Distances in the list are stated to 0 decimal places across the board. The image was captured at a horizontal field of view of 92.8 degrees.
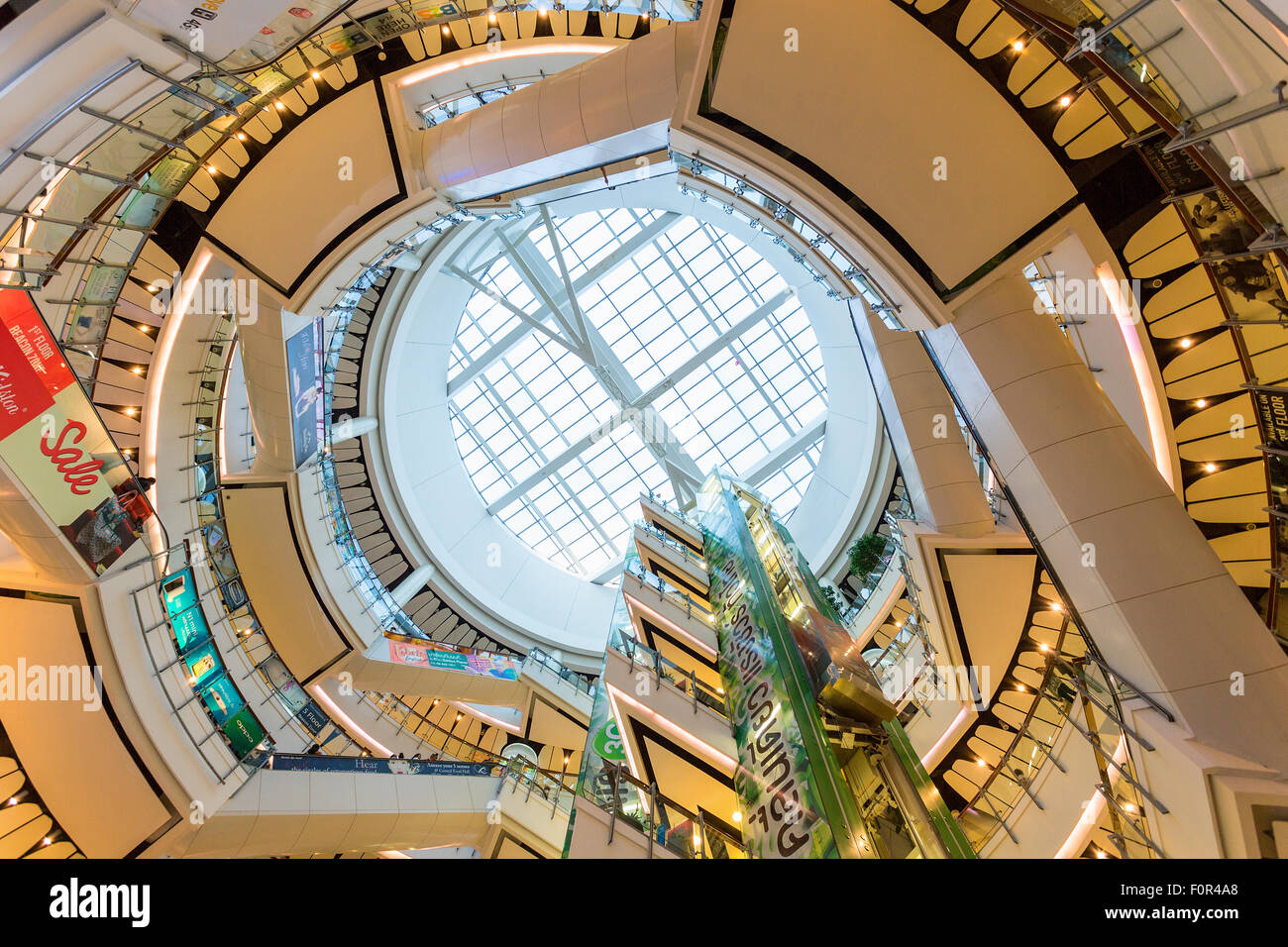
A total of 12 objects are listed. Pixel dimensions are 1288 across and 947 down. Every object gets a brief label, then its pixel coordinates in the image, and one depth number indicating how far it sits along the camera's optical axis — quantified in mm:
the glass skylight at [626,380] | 23516
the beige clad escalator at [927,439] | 10969
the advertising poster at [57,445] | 5602
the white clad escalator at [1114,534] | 5020
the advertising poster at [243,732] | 9594
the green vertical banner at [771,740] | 4898
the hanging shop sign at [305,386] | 11727
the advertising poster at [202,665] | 9391
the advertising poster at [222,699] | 9469
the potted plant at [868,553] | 15383
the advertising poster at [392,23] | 7133
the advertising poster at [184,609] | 9359
